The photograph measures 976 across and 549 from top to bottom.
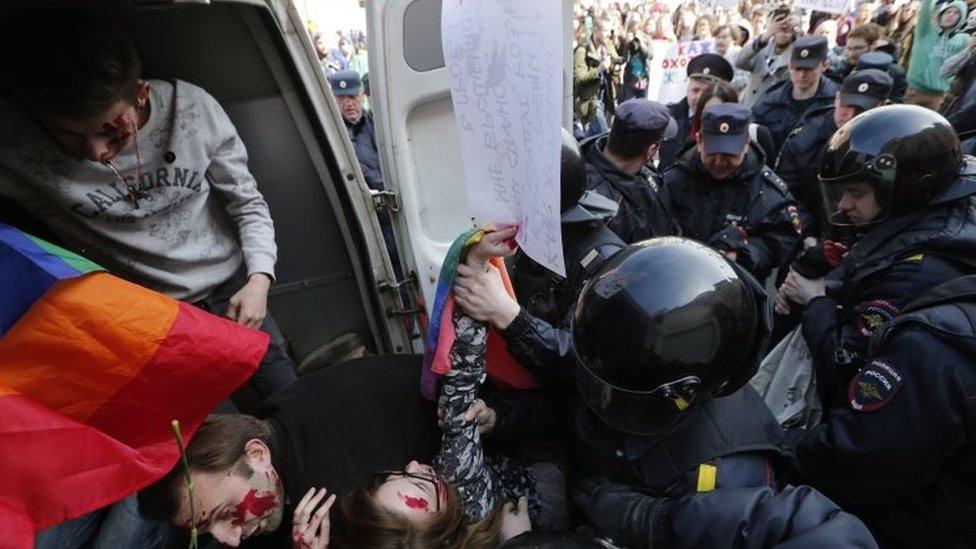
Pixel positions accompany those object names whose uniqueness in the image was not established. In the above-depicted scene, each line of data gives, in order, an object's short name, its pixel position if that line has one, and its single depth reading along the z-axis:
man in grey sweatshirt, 1.42
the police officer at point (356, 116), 4.68
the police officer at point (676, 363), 1.26
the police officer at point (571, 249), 2.05
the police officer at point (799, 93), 4.41
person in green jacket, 4.22
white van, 2.06
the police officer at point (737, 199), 3.15
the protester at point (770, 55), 5.49
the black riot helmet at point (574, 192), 2.00
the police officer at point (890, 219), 1.78
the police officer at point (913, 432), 1.44
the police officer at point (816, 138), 3.73
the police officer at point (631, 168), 2.92
